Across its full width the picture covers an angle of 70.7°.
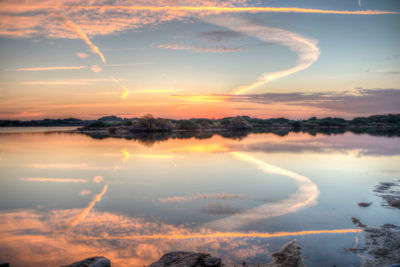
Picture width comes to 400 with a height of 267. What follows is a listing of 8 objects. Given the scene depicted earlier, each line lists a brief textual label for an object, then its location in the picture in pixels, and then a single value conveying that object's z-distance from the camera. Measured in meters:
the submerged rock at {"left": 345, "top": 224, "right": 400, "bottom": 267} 5.36
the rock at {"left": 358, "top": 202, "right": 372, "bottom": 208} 8.81
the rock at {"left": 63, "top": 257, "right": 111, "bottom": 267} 4.96
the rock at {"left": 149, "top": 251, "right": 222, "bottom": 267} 5.05
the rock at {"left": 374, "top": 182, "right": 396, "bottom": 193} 10.83
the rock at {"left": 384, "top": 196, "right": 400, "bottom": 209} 8.73
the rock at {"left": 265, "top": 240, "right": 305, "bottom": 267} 5.23
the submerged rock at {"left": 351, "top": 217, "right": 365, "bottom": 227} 7.18
